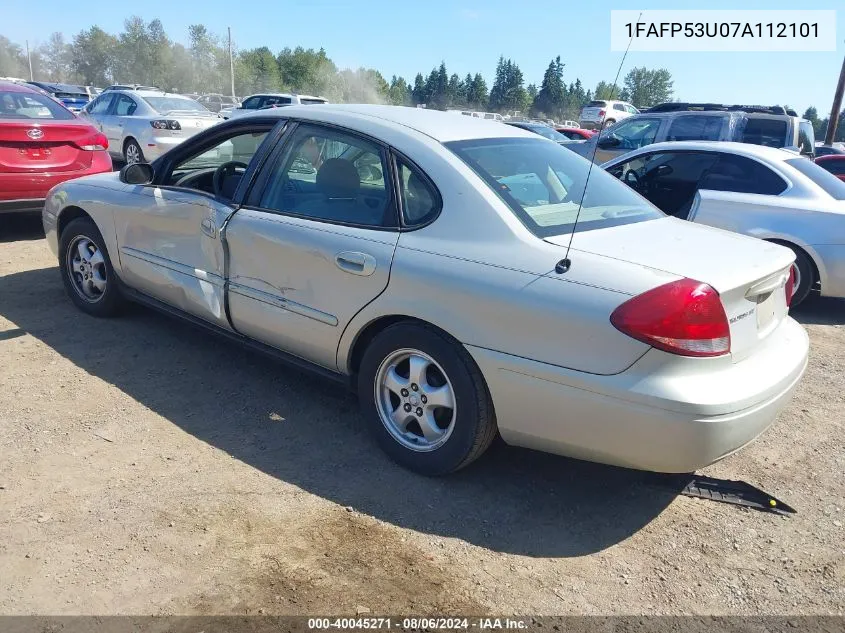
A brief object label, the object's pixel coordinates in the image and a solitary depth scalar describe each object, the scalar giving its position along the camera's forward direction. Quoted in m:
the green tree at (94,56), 83.38
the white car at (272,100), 21.77
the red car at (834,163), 12.70
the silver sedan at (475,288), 2.75
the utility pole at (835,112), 20.27
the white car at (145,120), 12.37
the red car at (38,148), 7.25
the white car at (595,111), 33.41
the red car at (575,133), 26.33
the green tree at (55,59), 91.94
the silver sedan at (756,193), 6.16
